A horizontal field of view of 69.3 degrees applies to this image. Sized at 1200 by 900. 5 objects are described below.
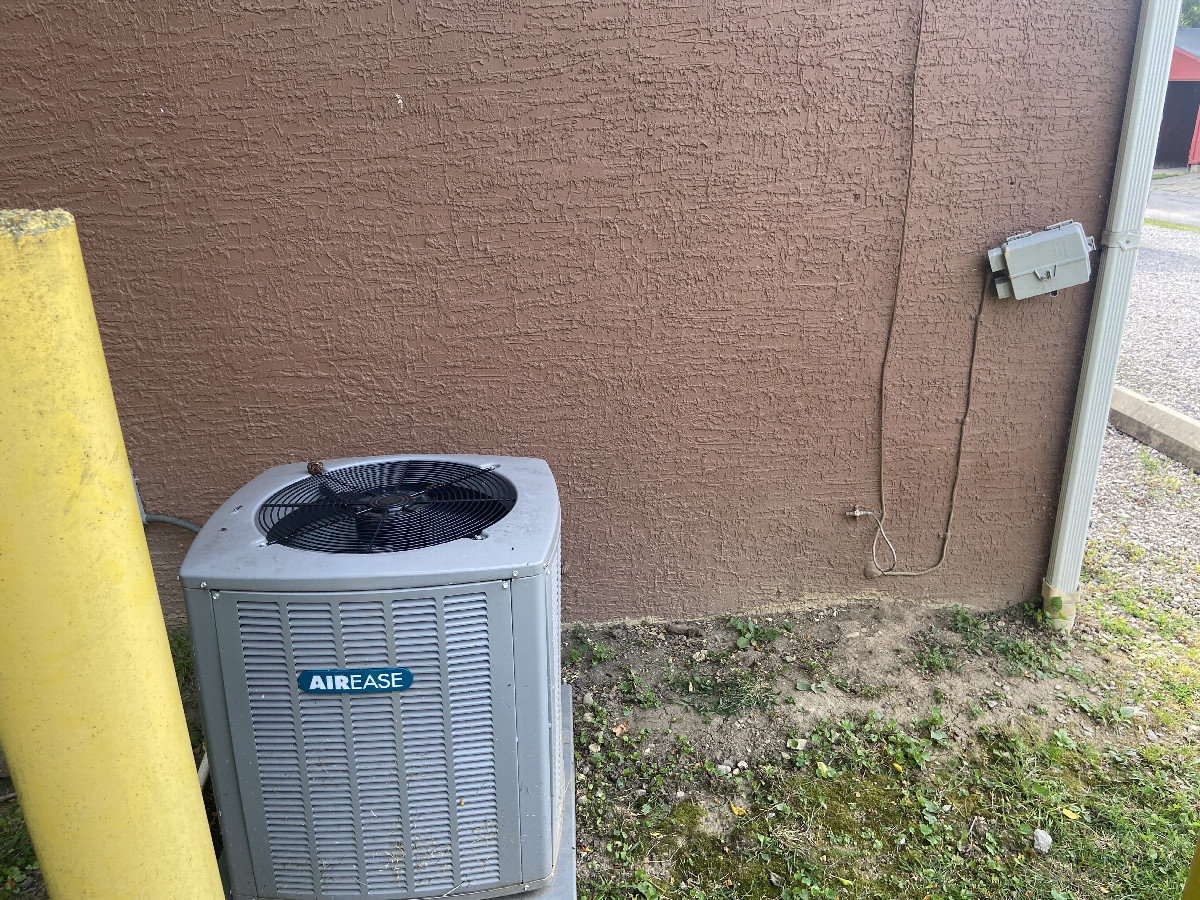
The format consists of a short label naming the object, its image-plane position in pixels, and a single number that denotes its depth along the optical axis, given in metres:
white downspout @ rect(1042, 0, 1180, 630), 2.95
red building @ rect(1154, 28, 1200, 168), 22.47
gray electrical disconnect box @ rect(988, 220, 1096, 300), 3.08
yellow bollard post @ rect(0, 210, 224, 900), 1.23
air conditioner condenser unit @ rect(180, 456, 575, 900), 1.81
